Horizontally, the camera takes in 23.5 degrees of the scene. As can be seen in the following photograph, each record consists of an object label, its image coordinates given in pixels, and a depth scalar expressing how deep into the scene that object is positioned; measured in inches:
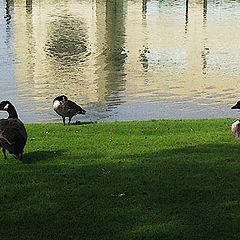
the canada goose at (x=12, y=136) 396.2
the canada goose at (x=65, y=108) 658.8
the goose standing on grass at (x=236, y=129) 446.3
